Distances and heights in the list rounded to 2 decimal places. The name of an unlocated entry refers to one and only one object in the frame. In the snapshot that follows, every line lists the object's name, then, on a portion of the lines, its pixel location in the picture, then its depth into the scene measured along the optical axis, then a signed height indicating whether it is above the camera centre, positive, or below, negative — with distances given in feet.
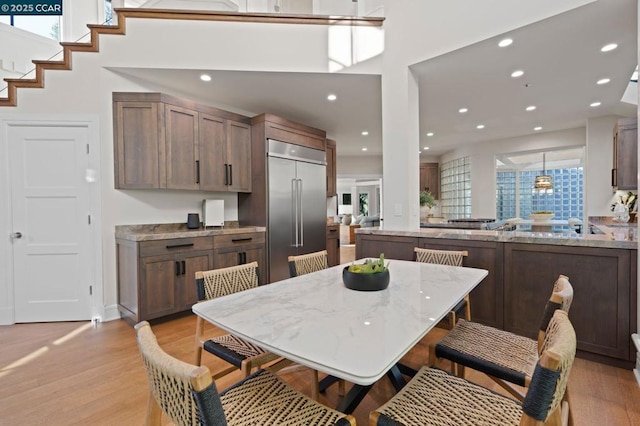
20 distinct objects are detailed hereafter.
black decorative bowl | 5.23 -1.24
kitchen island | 7.17 -1.87
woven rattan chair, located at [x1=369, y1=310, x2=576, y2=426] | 2.59 -2.30
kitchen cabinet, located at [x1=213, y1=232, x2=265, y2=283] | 11.87 -1.61
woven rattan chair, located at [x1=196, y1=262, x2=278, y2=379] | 5.01 -2.24
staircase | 10.25 +6.71
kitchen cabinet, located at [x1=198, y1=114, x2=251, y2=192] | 12.50 +2.31
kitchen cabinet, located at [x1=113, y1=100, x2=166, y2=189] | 10.94 +2.40
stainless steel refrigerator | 13.99 +0.28
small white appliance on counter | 13.17 -0.14
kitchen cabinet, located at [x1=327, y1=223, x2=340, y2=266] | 18.45 -2.07
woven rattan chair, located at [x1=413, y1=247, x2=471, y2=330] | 7.28 -1.36
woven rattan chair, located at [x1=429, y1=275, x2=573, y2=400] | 4.28 -2.27
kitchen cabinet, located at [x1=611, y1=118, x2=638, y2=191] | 12.25 +2.08
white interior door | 10.43 -0.38
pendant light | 22.53 +1.68
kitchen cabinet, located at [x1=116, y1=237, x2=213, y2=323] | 9.88 -2.13
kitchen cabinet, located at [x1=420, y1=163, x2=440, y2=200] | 29.20 +2.74
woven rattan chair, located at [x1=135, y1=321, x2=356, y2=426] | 2.42 -1.96
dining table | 3.04 -1.43
